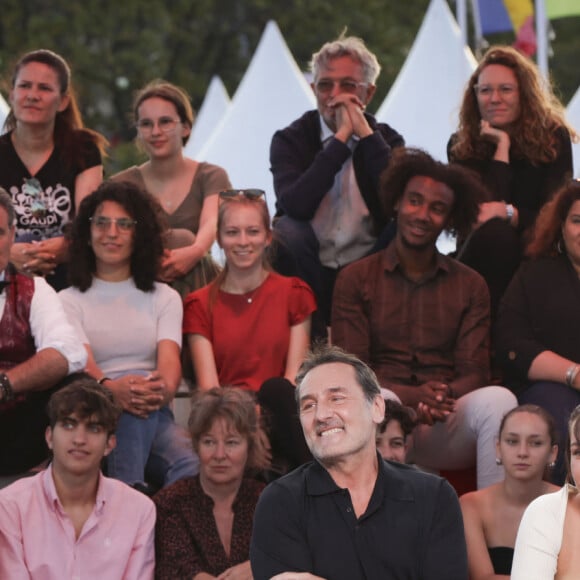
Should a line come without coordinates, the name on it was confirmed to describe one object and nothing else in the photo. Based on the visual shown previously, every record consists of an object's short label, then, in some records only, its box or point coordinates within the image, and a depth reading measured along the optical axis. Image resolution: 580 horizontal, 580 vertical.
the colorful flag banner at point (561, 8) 27.89
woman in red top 11.96
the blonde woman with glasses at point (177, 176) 13.37
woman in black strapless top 10.40
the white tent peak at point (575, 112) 27.95
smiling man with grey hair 7.99
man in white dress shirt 10.71
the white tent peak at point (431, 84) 28.72
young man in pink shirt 10.12
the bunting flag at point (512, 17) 32.59
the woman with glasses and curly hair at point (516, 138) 13.24
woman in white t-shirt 11.19
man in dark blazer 13.17
